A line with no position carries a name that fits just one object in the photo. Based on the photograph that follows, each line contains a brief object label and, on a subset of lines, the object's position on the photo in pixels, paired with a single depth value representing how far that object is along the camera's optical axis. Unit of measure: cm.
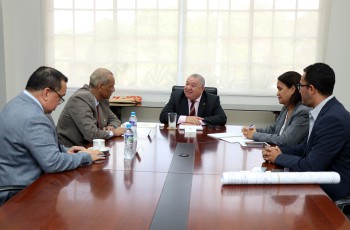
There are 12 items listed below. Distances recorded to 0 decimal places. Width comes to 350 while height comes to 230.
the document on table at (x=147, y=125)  313
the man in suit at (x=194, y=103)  354
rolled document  166
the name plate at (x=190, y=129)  296
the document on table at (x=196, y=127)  315
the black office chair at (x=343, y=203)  185
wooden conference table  128
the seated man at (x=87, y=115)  261
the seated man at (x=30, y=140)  172
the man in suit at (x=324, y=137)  187
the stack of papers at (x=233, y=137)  266
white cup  225
